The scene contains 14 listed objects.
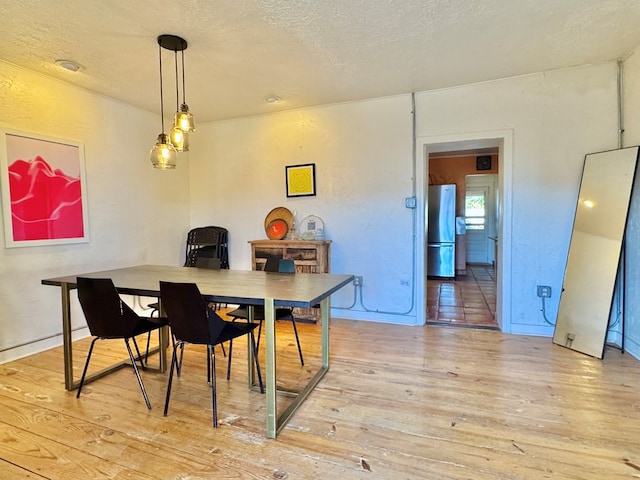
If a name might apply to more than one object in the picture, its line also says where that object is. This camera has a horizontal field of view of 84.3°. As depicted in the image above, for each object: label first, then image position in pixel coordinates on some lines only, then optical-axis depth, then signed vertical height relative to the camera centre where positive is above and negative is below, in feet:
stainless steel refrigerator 22.57 -0.41
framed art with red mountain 10.10 +1.17
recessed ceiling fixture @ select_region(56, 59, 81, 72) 9.91 +4.66
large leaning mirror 9.92 -0.87
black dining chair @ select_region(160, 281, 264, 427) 6.63 -1.83
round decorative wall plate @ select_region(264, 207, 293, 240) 14.85 +0.12
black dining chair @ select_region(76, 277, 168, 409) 7.32 -1.81
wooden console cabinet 13.26 -1.12
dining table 6.40 -1.29
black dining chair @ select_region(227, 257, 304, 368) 8.99 -2.22
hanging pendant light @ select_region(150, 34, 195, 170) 8.54 +2.04
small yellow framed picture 14.47 +1.86
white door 26.08 +0.39
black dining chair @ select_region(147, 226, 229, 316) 15.87 -0.82
